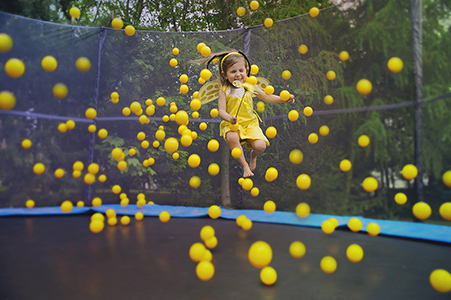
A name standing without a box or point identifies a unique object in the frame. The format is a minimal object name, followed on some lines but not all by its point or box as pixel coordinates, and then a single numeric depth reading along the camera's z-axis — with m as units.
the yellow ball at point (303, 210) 2.23
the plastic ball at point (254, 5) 2.49
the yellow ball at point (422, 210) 1.63
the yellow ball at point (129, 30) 2.69
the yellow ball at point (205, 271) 1.63
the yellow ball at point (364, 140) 2.19
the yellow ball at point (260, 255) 1.60
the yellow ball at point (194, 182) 2.45
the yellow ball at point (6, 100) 1.31
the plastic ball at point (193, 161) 2.21
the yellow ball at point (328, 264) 1.69
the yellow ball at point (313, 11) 2.20
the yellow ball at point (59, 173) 3.69
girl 1.96
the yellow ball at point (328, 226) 1.99
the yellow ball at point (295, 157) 2.31
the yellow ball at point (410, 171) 1.72
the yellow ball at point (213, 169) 2.38
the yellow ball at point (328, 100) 2.66
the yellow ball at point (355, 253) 1.78
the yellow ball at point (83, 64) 1.76
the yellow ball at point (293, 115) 2.29
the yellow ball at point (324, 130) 2.70
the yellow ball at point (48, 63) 1.63
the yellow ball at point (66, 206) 3.34
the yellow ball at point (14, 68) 1.42
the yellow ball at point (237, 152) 1.99
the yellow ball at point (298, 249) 1.84
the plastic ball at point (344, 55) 2.48
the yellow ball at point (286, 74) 2.33
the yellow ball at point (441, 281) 1.28
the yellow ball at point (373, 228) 1.89
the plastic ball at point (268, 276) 1.63
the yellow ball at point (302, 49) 2.82
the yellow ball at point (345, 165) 2.20
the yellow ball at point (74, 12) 2.25
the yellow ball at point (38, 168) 3.63
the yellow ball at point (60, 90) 1.70
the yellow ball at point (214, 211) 2.38
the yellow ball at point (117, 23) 2.26
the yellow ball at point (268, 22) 2.48
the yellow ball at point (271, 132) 2.46
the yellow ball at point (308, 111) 2.41
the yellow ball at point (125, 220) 3.32
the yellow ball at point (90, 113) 3.09
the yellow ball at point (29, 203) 3.72
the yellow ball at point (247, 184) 2.29
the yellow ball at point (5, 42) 1.30
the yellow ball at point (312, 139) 2.66
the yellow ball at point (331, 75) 2.51
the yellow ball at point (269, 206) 2.27
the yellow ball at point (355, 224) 2.03
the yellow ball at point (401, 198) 2.45
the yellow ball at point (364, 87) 1.85
